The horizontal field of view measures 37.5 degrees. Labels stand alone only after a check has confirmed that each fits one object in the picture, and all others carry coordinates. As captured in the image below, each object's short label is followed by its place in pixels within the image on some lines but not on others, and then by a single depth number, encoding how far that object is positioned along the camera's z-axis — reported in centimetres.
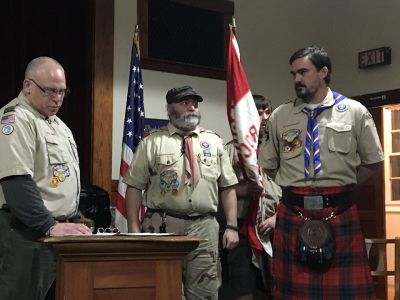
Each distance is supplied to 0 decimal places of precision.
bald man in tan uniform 205
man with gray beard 284
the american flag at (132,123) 380
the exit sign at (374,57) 505
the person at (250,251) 318
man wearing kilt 251
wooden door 504
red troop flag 320
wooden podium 155
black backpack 381
